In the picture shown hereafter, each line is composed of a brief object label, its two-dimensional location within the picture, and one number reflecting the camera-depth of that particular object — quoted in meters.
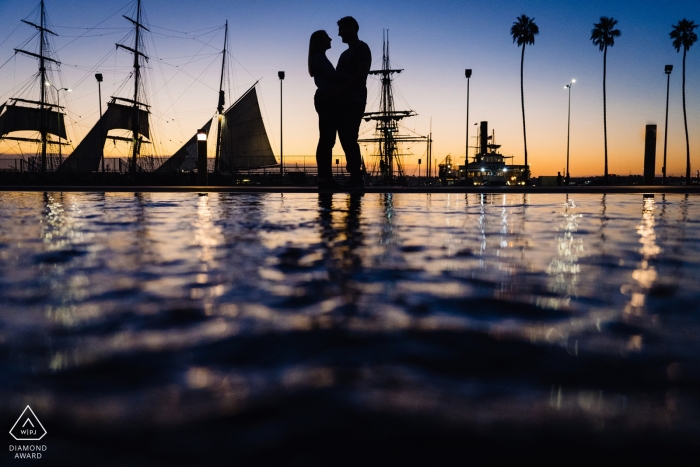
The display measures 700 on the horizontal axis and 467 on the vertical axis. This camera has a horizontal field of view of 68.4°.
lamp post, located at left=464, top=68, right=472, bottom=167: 42.19
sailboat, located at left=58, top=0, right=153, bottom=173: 63.69
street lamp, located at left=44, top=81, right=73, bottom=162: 64.06
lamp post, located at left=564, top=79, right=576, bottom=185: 57.94
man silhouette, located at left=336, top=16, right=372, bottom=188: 9.89
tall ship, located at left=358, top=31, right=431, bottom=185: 61.62
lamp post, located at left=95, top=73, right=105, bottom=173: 50.98
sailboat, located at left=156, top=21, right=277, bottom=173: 54.72
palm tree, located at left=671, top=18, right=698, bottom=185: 52.19
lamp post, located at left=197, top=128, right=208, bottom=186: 20.93
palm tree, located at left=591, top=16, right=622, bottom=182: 50.31
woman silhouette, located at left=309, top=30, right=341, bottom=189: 10.15
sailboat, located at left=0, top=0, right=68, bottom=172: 63.91
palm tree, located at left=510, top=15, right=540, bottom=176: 54.06
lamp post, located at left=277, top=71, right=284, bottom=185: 37.31
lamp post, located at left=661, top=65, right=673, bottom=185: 43.75
